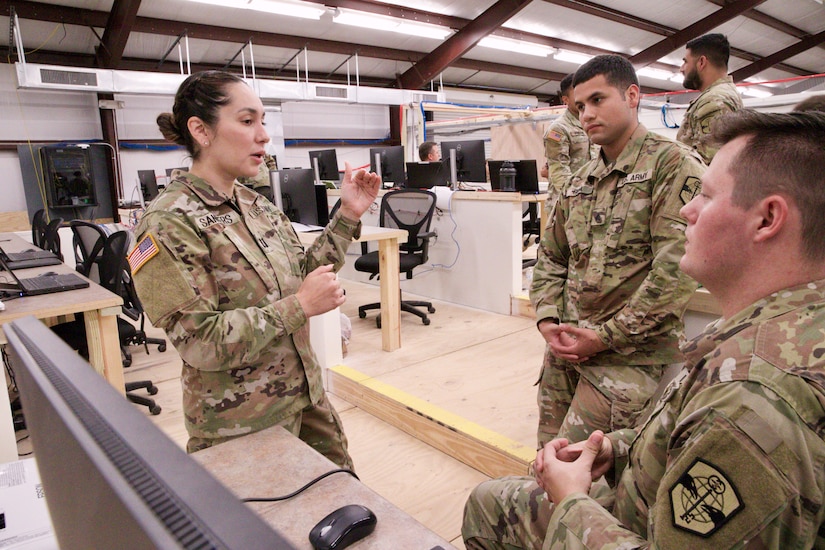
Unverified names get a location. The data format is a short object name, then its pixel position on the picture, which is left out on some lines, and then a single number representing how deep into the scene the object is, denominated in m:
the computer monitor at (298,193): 3.91
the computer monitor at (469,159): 5.54
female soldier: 1.15
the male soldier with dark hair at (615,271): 1.52
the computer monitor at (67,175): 5.34
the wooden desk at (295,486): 0.82
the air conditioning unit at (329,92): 9.09
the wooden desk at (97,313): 2.15
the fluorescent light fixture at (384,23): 7.92
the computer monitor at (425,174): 4.97
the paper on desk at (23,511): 0.85
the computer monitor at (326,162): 6.20
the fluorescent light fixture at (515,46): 10.06
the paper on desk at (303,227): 3.77
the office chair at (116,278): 2.93
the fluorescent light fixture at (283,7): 6.82
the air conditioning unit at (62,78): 7.04
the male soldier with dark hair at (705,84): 2.79
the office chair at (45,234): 4.09
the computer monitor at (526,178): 4.99
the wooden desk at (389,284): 3.63
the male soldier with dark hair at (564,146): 3.75
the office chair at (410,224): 4.30
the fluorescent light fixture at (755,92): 13.26
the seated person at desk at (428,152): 5.82
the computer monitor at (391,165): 6.00
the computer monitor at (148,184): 6.88
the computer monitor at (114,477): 0.27
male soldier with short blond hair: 0.66
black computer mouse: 0.78
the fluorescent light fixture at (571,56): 11.31
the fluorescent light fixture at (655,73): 12.97
